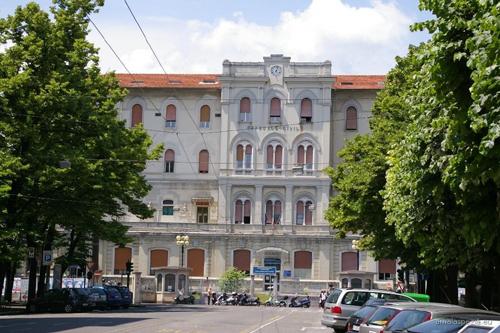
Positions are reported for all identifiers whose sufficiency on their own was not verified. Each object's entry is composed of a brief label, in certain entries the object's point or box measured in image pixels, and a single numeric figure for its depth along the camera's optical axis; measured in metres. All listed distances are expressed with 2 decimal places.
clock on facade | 82.00
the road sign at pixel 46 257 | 45.50
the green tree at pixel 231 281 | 75.50
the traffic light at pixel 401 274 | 45.14
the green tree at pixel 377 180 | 36.88
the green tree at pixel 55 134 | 41.25
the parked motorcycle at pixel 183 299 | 67.88
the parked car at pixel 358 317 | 21.56
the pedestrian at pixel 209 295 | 71.12
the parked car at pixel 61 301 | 43.16
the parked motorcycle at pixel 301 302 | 70.71
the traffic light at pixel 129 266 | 58.87
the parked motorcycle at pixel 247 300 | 70.44
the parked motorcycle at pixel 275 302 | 71.38
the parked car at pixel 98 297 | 46.38
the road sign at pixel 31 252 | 42.62
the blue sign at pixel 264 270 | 76.50
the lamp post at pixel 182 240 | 71.06
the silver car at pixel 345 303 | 28.09
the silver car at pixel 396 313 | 14.70
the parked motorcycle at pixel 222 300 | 71.00
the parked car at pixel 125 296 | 51.53
